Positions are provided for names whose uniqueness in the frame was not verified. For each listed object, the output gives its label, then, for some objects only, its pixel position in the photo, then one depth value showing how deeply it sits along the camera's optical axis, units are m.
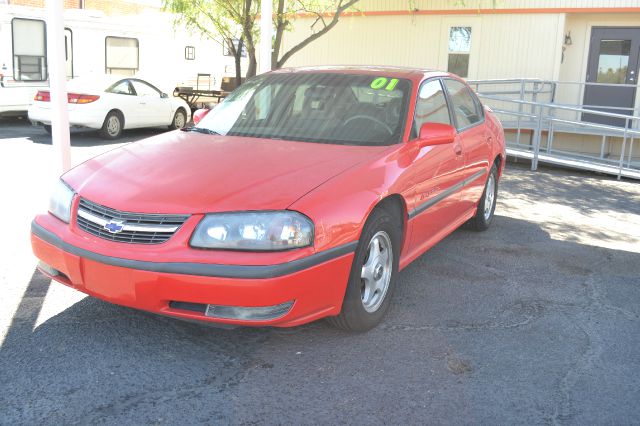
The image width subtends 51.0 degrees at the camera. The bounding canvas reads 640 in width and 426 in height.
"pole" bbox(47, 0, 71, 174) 5.73
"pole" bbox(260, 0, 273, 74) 7.64
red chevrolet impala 3.19
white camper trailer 14.61
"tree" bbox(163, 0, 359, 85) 12.29
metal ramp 13.73
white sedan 13.15
